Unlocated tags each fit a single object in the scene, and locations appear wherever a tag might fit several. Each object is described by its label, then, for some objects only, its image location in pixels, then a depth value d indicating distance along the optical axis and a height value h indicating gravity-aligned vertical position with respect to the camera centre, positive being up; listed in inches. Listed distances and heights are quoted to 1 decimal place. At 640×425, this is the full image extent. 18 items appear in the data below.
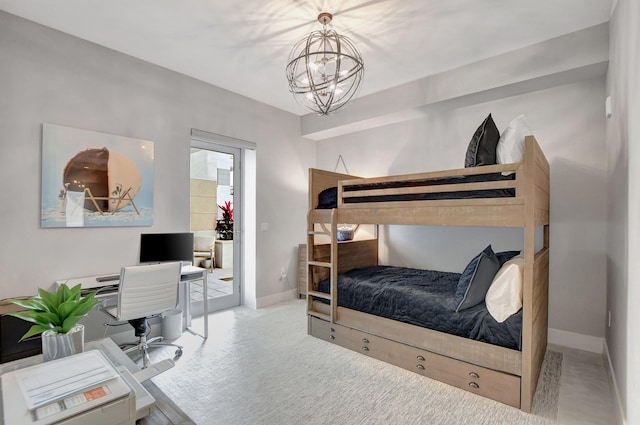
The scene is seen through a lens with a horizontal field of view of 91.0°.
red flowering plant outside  164.1 -5.5
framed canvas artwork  105.0 +12.3
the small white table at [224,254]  163.0 -21.3
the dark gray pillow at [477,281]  90.2 -19.5
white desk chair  96.7 -26.4
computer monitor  123.5 -13.7
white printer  31.7 -19.9
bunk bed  81.3 -16.8
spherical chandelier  91.3 +58.9
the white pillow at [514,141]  84.7 +19.9
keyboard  106.7 -22.4
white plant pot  44.1 -18.7
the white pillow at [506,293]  83.4 -21.1
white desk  101.7 -24.5
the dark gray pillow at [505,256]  101.8 -13.9
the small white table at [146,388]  38.4 -24.9
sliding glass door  151.9 -3.0
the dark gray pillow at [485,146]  91.4 +20.2
